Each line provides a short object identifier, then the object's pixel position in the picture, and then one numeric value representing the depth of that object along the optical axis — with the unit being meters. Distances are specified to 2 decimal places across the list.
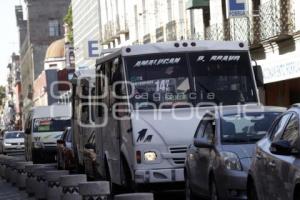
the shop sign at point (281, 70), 28.94
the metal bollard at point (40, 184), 19.08
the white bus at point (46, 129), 35.47
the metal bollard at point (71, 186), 14.75
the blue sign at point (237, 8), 30.07
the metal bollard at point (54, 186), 17.27
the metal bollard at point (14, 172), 24.47
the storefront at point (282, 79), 29.23
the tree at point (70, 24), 100.88
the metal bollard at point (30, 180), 20.24
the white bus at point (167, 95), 15.82
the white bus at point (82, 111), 22.01
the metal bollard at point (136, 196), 10.31
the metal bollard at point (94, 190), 12.41
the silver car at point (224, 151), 12.73
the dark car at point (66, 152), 28.08
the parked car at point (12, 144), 56.41
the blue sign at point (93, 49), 57.31
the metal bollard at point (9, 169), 25.83
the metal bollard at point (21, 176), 22.95
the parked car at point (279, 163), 9.34
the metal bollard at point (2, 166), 29.09
